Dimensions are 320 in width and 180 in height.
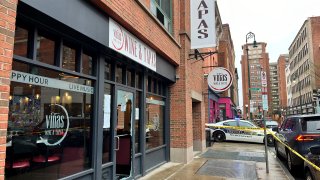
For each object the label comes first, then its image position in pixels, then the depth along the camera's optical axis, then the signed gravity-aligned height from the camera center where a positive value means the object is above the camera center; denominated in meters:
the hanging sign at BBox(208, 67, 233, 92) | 14.10 +1.94
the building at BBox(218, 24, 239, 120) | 31.83 +7.71
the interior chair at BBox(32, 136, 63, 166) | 4.52 -0.57
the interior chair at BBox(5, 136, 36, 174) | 4.09 -0.49
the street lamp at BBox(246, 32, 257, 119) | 19.91 +5.77
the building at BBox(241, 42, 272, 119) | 93.81 +15.44
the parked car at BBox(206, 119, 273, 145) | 18.14 -0.85
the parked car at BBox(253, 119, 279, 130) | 25.02 -0.48
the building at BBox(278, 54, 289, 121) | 115.69 +16.03
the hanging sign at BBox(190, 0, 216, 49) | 10.91 +3.65
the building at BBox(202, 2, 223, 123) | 20.77 +1.43
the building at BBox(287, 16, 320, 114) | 57.94 +12.89
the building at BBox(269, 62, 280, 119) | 139.88 +17.89
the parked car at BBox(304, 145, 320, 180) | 5.74 -0.91
